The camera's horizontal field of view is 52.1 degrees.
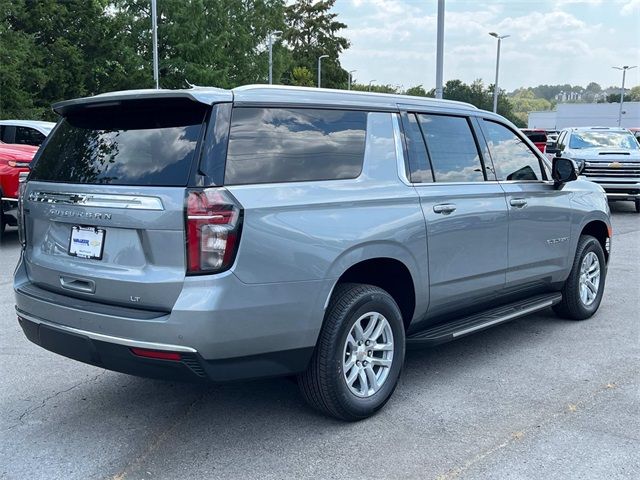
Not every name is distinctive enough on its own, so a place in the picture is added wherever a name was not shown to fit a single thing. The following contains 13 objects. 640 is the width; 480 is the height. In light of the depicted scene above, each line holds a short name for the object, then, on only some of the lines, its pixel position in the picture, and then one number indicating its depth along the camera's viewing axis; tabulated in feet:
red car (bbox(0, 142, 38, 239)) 31.68
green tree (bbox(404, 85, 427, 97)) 319.59
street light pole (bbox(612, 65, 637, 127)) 244.42
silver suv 10.38
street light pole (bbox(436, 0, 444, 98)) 49.01
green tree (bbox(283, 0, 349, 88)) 233.14
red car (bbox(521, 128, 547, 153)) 89.02
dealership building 324.60
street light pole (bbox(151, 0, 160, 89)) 95.05
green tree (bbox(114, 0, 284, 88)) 120.78
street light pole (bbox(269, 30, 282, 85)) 137.17
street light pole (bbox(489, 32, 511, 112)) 143.60
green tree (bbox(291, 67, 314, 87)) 199.50
